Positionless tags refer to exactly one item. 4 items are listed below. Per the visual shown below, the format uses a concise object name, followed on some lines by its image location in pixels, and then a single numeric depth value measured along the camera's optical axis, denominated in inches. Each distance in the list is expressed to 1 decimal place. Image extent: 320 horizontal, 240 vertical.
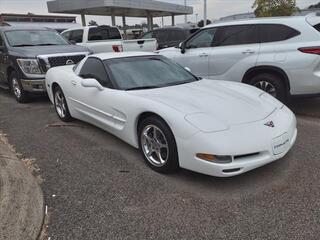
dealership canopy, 737.2
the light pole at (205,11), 791.3
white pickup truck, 290.5
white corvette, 94.2
